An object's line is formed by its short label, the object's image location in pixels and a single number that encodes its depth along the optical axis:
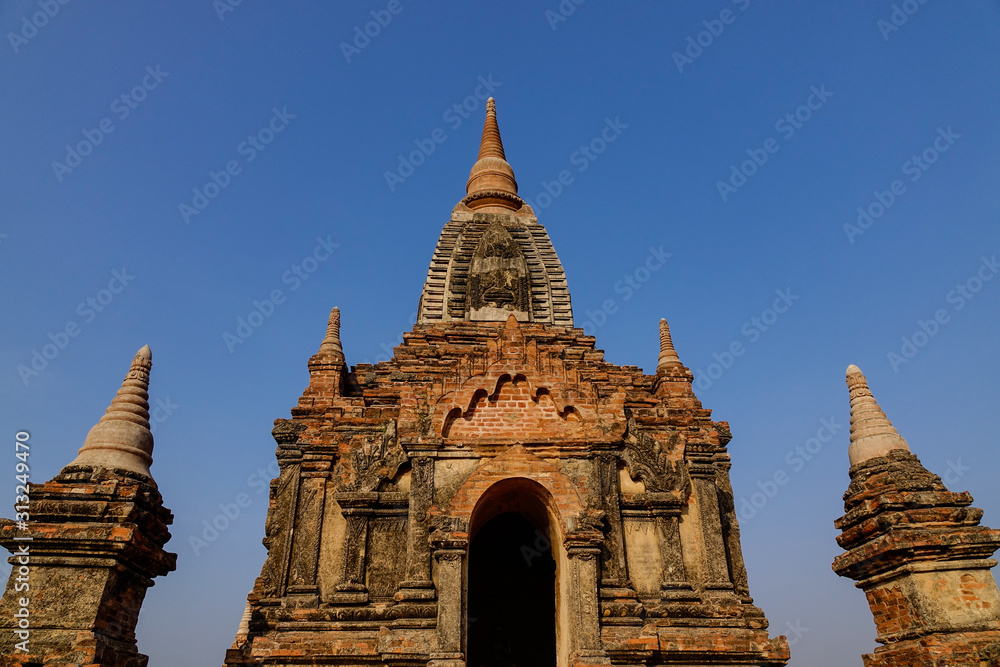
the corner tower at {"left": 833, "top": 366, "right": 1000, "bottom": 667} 10.29
